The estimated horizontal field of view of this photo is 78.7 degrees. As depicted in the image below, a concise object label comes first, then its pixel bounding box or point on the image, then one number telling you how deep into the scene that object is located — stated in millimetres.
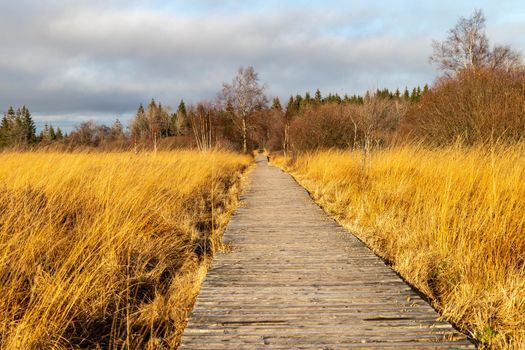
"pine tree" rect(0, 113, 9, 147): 46738
